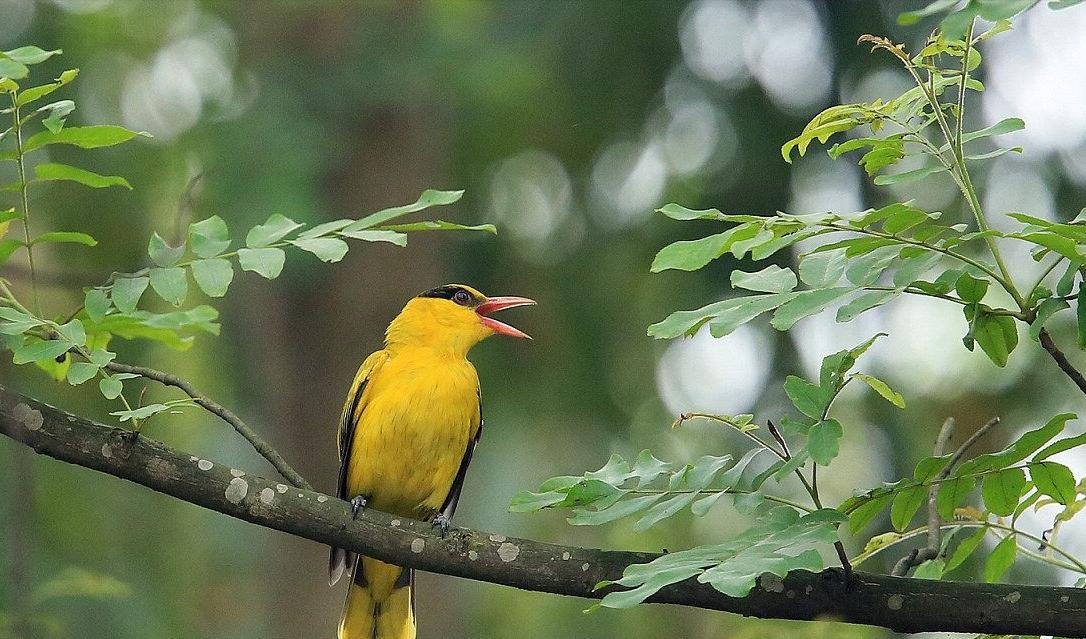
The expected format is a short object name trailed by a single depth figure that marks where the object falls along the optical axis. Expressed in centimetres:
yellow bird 861
